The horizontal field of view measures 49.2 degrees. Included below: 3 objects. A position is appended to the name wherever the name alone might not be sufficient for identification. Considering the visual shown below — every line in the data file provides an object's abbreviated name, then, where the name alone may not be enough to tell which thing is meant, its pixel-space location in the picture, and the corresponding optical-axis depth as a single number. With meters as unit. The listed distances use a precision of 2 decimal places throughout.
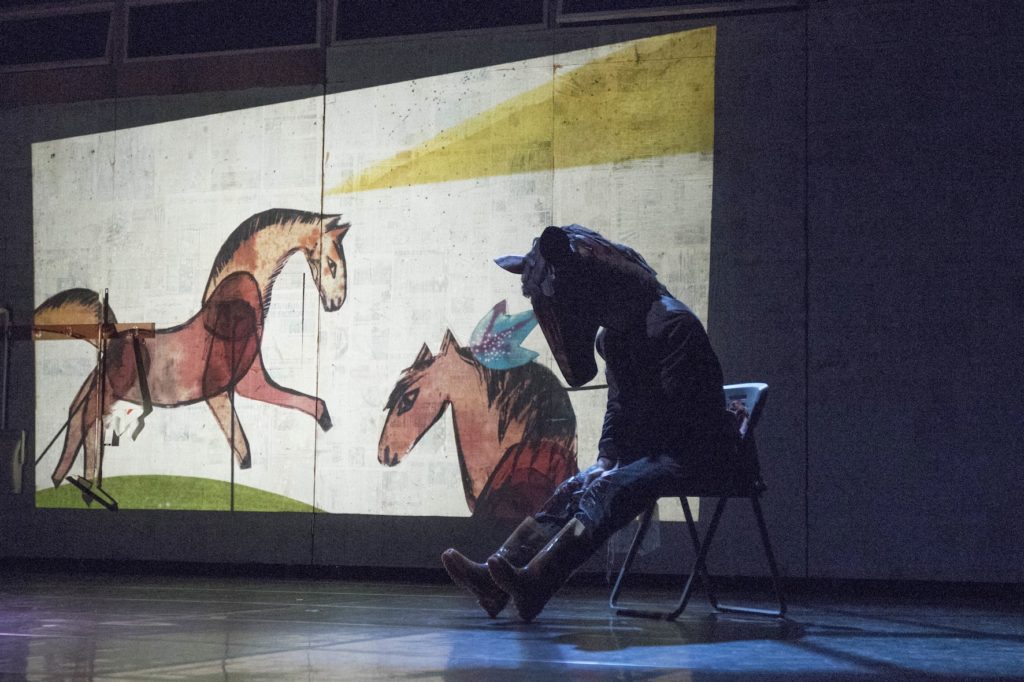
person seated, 3.63
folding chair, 3.82
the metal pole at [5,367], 6.69
